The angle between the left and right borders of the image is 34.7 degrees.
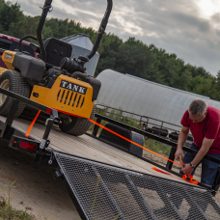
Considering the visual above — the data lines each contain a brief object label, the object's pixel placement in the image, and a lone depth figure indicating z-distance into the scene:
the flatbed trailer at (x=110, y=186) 3.27
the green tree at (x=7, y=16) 63.89
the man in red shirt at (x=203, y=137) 4.67
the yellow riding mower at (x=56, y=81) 5.39
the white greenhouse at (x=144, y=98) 22.81
